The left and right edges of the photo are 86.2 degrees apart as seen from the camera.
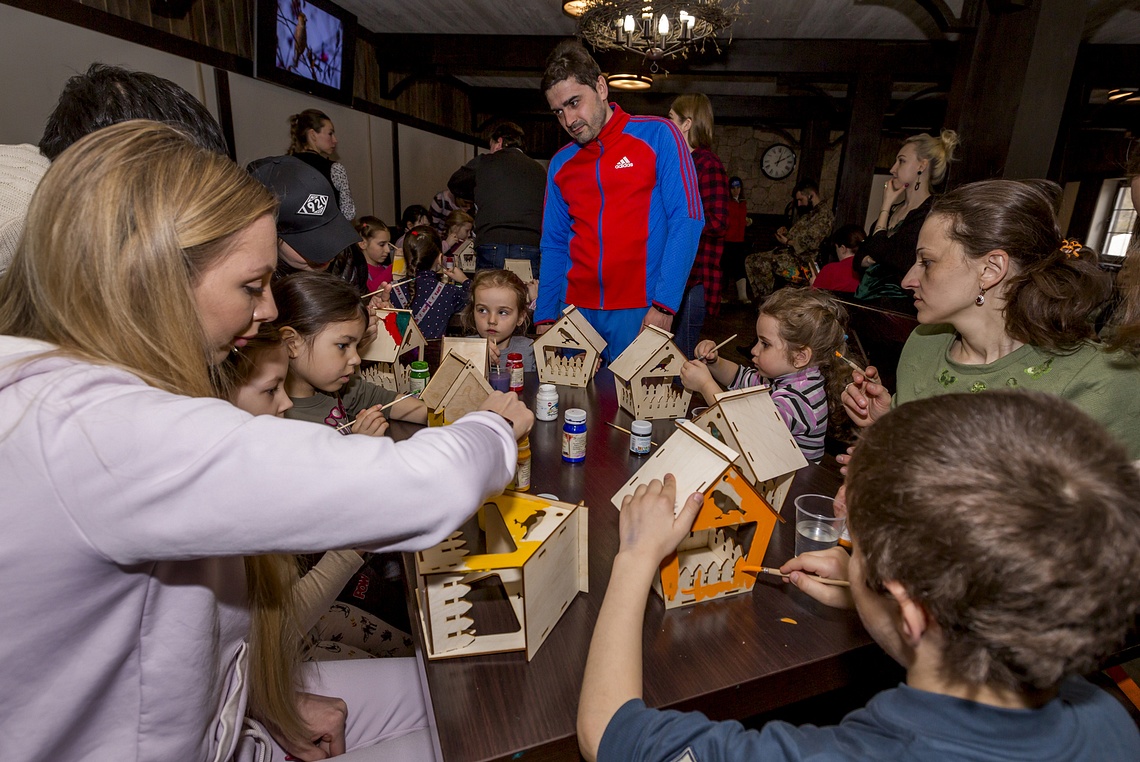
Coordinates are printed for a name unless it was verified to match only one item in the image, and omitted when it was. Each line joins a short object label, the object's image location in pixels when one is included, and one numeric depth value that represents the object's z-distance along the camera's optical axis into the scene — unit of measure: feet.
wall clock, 36.36
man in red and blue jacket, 7.81
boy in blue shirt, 1.76
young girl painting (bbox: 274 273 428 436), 5.50
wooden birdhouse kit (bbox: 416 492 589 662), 2.72
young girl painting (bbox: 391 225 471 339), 10.36
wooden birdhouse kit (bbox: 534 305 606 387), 6.56
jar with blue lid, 4.69
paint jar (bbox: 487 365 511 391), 6.52
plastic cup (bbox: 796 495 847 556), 3.76
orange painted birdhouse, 3.11
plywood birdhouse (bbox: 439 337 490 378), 5.90
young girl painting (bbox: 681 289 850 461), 5.84
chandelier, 13.71
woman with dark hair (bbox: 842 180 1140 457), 4.32
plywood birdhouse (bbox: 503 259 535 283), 12.64
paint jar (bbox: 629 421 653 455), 4.98
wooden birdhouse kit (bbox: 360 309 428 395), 6.79
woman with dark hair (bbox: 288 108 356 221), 10.62
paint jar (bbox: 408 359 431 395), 6.41
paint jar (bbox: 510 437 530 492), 4.27
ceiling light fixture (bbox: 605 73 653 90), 19.72
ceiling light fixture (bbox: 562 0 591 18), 14.70
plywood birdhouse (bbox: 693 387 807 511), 3.85
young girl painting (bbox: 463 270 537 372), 8.02
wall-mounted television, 14.37
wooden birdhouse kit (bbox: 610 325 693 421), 5.69
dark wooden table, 2.46
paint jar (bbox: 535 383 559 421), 5.64
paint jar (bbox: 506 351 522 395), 6.70
